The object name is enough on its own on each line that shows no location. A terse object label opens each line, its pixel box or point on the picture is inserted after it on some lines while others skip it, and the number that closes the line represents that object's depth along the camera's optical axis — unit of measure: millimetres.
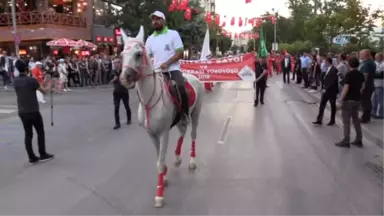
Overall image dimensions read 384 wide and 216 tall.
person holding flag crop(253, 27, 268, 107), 16344
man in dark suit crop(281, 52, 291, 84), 27672
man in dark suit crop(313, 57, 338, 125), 11711
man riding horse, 6289
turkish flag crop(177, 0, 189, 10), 24391
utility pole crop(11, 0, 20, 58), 25675
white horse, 5305
